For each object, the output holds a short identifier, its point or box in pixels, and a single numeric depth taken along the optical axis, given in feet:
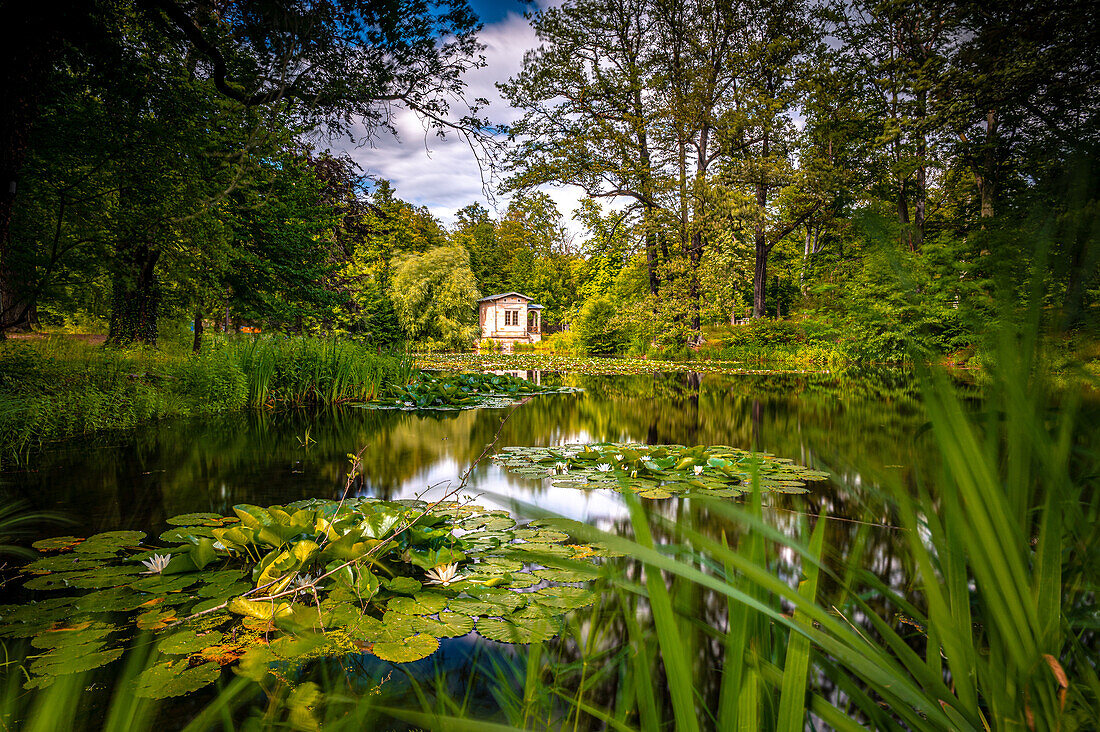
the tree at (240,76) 13.91
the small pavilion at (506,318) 113.60
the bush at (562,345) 80.43
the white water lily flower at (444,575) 5.63
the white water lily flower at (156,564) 5.78
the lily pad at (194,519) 7.38
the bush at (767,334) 57.82
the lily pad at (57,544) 6.54
